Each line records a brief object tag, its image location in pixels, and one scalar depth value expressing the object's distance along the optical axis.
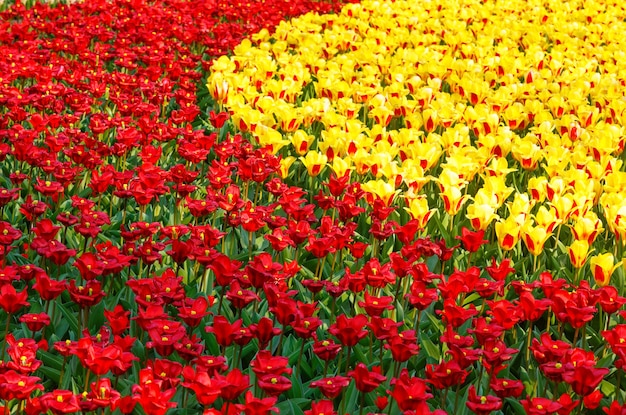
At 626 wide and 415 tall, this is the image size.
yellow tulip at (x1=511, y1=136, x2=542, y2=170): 5.50
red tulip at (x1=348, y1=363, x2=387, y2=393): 2.95
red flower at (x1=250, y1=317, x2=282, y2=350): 3.26
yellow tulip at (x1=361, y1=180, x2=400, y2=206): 4.78
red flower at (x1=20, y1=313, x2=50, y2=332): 3.29
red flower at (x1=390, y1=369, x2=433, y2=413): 2.92
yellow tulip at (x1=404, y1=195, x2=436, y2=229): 4.54
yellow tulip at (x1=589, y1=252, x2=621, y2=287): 3.98
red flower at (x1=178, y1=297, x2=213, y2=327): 3.32
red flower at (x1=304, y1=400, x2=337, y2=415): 2.85
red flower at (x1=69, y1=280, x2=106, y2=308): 3.38
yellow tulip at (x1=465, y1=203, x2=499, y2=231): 4.49
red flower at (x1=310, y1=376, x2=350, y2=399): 2.98
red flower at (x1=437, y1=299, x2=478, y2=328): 3.39
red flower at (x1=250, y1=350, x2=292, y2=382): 2.93
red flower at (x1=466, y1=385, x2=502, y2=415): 2.89
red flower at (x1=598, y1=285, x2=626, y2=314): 3.52
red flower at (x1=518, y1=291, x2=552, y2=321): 3.51
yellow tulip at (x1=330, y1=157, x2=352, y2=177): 5.20
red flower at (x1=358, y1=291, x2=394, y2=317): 3.37
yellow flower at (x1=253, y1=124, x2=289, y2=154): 5.66
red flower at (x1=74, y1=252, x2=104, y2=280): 3.65
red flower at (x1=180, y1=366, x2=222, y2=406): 2.80
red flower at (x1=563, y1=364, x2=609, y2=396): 3.00
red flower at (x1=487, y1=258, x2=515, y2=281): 3.81
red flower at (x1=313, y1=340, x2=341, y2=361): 3.20
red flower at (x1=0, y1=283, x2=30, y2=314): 3.33
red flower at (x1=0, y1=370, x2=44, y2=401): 2.75
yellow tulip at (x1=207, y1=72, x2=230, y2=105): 6.87
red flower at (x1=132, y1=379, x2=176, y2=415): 2.72
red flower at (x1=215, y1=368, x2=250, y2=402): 2.85
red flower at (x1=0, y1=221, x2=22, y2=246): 3.89
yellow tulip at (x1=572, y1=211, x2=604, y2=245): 4.36
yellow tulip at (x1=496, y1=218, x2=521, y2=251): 4.30
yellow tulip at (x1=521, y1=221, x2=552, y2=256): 4.28
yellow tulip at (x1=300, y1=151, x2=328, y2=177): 5.28
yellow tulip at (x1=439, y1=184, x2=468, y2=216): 4.78
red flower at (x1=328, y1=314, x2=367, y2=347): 3.26
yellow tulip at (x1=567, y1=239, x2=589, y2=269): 4.20
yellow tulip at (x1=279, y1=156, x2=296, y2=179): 5.36
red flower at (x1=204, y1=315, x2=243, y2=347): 3.22
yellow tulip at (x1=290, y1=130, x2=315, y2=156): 5.72
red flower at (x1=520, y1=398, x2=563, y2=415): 2.89
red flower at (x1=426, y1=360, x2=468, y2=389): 3.07
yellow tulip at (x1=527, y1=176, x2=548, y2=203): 4.88
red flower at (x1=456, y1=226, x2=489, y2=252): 4.20
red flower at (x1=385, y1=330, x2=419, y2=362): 3.18
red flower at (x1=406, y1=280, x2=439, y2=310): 3.53
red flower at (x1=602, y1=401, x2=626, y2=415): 2.85
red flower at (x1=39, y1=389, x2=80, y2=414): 2.68
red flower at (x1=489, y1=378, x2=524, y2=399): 3.04
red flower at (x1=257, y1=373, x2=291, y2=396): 2.86
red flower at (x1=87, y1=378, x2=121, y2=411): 2.73
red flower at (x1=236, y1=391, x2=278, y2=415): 2.71
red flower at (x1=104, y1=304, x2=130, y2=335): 3.28
